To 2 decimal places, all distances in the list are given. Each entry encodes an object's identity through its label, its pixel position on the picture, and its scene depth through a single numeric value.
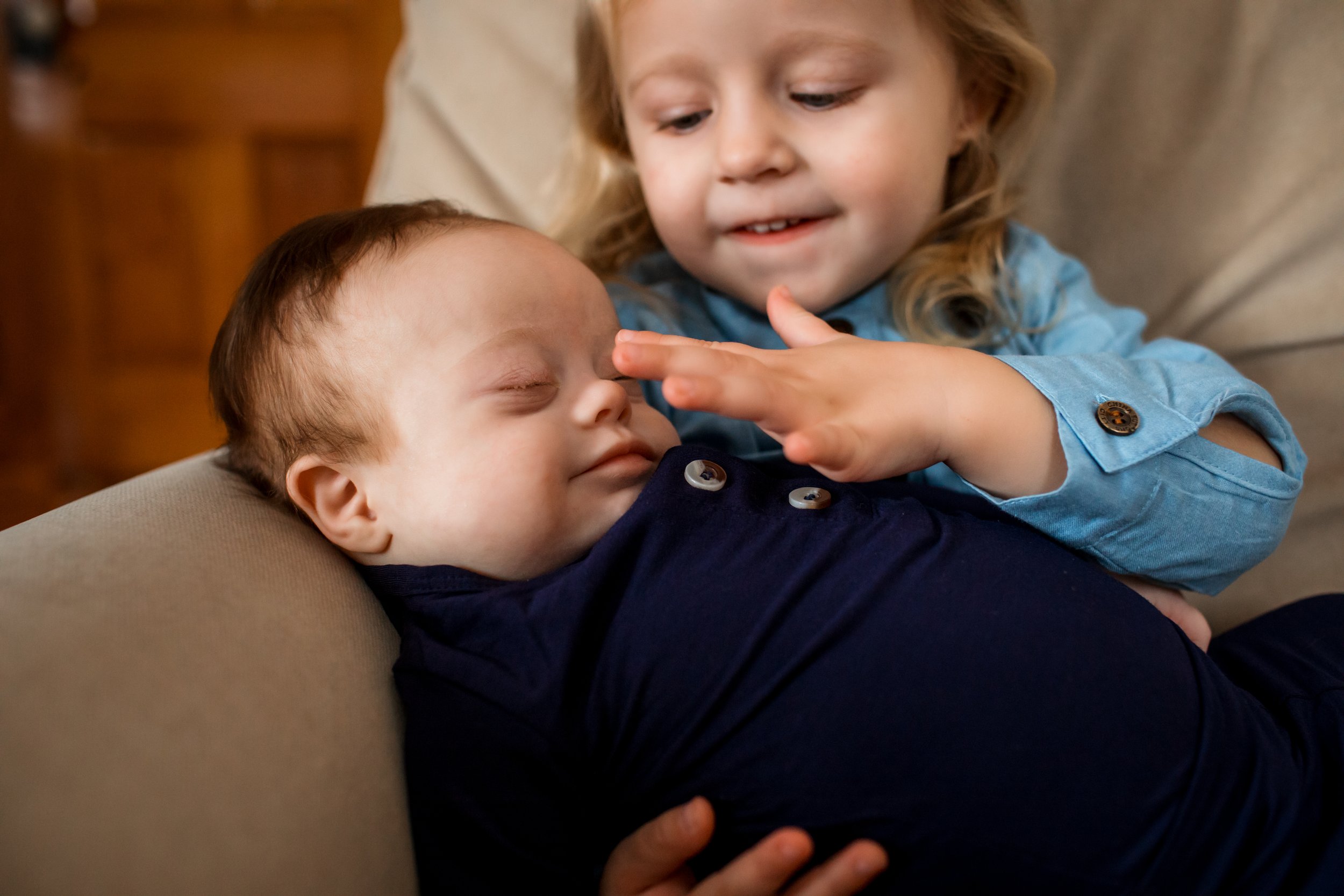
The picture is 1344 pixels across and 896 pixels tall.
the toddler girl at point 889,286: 0.66
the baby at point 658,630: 0.60
